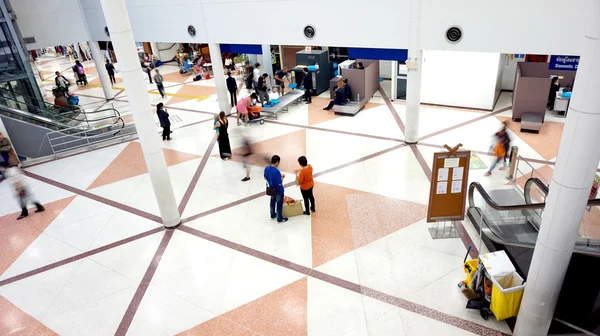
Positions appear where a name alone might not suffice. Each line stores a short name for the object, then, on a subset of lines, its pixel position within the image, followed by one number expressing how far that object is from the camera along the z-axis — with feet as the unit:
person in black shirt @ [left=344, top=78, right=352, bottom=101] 45.47
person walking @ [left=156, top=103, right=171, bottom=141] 39.61
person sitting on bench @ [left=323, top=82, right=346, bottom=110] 45.13
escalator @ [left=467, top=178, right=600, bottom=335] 16.81
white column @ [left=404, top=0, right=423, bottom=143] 30.50
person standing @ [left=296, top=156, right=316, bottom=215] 24.34
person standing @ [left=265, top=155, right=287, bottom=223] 24.30
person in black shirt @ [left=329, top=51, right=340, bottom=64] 58.59
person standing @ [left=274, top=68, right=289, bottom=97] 52.17
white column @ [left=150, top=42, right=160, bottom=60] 79.59
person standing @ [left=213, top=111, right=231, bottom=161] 33.06
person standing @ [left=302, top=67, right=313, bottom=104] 49.55
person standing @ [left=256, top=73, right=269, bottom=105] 47.03
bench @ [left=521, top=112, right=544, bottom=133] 36.50
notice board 21.30
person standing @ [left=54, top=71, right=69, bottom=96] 56.35
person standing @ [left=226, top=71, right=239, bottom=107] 48.11
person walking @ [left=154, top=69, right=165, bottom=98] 55.88
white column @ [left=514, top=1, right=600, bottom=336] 11.66
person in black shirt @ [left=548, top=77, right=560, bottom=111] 41.65
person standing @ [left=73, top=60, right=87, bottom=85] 69.51
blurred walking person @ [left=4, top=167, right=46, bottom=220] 27.78
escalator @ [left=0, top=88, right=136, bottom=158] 39.96
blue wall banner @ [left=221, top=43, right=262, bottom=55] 43.40
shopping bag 25.99
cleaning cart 16.83
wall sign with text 29.60
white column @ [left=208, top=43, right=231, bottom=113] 44.39
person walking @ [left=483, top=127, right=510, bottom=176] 28.22
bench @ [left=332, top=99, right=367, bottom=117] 44.27
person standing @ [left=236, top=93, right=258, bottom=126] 42.88
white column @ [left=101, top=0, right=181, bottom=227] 20.40
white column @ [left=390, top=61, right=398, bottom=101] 46.39
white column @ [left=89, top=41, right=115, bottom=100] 55.42
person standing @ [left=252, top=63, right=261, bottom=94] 53.67
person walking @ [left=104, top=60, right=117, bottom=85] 65.16
